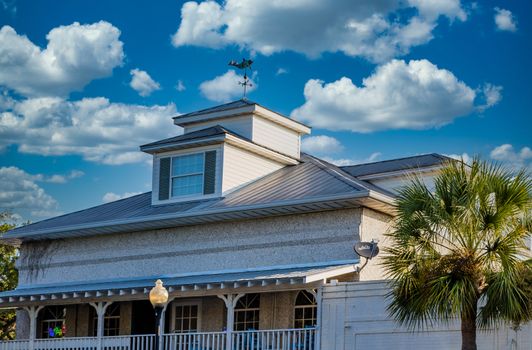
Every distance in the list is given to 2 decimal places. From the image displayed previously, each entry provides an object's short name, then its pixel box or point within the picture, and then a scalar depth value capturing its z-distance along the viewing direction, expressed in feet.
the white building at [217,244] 85.05
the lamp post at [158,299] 69.82
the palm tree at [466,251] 61.57
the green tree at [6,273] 163.22
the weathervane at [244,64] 110.42
